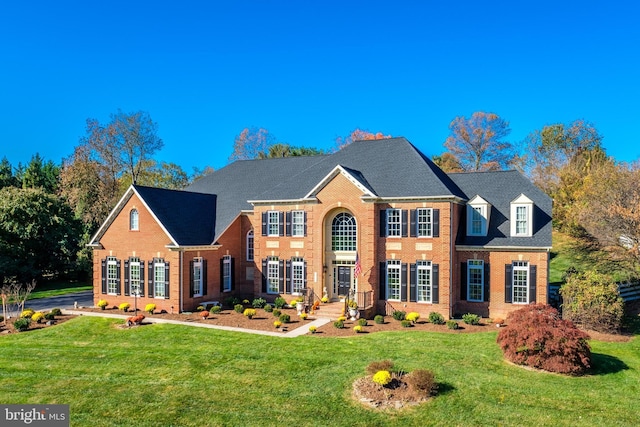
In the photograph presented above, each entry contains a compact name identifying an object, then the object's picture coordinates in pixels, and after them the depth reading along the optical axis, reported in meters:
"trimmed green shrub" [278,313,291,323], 25.95
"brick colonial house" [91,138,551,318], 27.67
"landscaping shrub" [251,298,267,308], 31.02
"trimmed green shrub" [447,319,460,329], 24.85
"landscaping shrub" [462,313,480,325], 25.75
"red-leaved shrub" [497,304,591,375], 17.66
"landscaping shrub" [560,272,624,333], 23.22
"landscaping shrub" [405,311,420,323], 26.73
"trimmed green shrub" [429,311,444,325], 26.39
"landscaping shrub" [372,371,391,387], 15.94
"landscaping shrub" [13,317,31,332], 26.14
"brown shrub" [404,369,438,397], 15.73
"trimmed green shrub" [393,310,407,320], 27.19
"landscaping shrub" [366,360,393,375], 16.73
